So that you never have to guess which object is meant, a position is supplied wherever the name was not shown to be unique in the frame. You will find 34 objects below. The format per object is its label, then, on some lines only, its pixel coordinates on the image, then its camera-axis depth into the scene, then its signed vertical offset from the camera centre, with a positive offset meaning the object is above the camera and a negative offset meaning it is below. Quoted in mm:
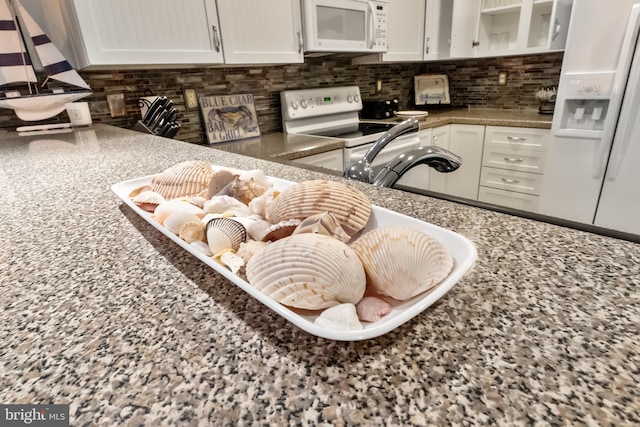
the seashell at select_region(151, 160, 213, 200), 547 -135
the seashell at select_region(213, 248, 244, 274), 337 -164
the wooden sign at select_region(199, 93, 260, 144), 2100 -159
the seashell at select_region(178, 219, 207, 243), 402 -156
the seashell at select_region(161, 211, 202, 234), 421 -148
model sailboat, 1507 +144
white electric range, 2129 -245
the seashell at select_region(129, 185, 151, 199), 591 -158
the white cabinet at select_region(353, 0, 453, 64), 2506 +366
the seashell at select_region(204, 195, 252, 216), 452 -146
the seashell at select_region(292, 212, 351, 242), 344 -137
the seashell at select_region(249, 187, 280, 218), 452 -144
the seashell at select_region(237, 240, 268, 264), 347 -157
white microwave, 2002 +352
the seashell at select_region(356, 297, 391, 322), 282 -181
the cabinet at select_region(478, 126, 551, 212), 2314 -609
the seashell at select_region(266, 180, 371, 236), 404 -136
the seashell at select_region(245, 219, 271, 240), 392 -154
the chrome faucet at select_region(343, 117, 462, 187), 725 -166
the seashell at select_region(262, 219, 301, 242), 364 -145
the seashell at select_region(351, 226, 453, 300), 295 -152
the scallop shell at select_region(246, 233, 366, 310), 280 -150
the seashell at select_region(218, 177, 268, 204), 497 -139
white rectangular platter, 242 -164
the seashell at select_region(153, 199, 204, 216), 447 -148
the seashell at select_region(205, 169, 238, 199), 516 -128
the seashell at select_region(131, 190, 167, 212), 532 -157
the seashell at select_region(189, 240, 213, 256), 378 -167
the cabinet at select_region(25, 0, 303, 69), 1449 +291
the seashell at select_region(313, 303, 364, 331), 258 -171
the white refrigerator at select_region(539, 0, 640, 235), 1659 -252
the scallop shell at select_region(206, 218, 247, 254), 373 -151
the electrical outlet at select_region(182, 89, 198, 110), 2016 -32
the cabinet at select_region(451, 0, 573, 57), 2217 +342
